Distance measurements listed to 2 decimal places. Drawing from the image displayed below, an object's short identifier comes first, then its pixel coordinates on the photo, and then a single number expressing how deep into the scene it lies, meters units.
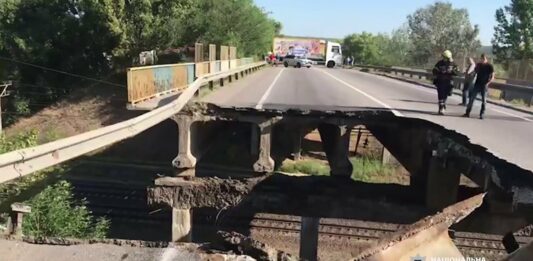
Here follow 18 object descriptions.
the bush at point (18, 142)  12.00
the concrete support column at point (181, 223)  11.59
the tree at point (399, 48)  103.96
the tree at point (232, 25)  43.22
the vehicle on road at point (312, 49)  80.31
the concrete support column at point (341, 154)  13.27
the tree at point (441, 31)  90.75
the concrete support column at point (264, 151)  13.02
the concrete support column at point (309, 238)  13.03
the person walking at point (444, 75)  14.20
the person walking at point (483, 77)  13.55
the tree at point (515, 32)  72.25
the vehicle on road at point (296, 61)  69.06
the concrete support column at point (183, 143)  12.70
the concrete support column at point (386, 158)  26.73
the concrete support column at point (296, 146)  21.13
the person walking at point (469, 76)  16.02
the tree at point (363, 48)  135.07
